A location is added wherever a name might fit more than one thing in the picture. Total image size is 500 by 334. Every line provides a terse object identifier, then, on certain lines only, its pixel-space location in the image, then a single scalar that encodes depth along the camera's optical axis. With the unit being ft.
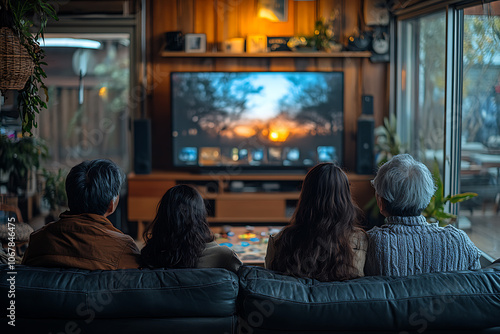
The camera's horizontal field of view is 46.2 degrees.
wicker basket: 8.73
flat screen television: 18.76
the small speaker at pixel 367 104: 18.79
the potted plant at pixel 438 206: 13.96
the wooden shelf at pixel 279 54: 18.38
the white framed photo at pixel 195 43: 18.67
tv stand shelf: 18.30
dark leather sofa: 5.60
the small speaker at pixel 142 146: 18.38
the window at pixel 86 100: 19.93
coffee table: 11.76
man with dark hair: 6.53
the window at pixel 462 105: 12.97
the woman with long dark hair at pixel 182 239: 6.77
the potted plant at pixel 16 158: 16.92
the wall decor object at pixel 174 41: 18.56
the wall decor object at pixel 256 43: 18.65
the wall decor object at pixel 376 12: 18.76
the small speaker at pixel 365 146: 18.38
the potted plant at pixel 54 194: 17.38
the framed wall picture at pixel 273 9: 18.79
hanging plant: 8.92
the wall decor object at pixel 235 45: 18.66
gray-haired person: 6.64
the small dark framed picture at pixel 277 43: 18.63
